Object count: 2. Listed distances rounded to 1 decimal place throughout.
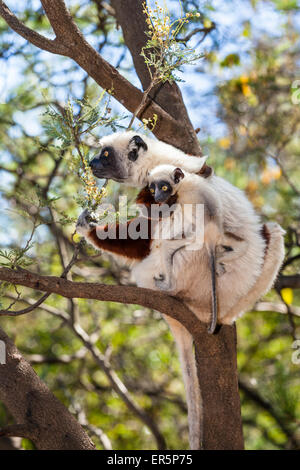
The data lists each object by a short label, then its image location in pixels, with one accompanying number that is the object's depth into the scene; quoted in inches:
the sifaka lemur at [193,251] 141.3
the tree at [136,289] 118.8
